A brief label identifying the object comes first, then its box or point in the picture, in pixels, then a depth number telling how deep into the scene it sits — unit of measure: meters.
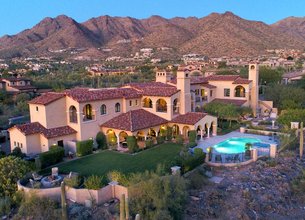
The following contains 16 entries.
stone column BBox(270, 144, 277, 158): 20.61
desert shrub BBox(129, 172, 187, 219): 12.83
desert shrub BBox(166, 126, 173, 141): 24.92
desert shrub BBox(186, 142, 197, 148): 22.27
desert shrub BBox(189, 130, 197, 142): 23.44
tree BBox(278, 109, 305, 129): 26.05
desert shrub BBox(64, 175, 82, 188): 14.85
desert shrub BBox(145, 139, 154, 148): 22.83
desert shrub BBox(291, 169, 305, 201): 17.04
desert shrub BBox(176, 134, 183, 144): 23.99
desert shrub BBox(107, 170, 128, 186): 15.14
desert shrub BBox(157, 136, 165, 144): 23.92
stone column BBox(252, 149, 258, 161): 19.87
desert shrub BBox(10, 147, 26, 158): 19.85
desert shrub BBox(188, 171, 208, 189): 16.48
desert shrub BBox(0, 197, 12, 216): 14.06
